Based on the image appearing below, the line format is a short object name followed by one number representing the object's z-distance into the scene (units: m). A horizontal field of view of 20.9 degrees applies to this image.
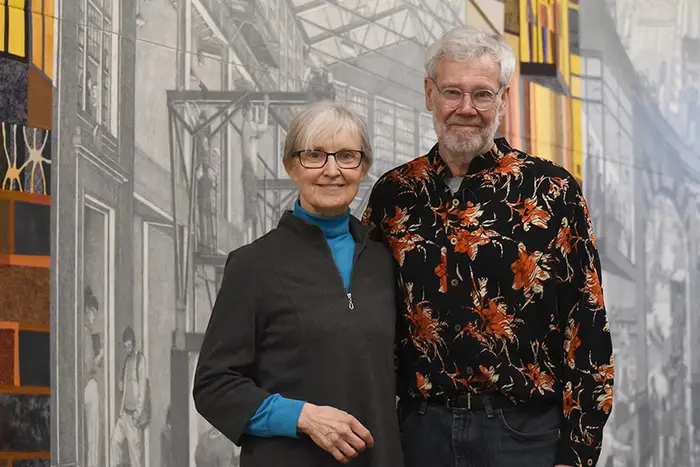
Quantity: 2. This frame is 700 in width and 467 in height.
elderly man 3.75
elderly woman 3.63
